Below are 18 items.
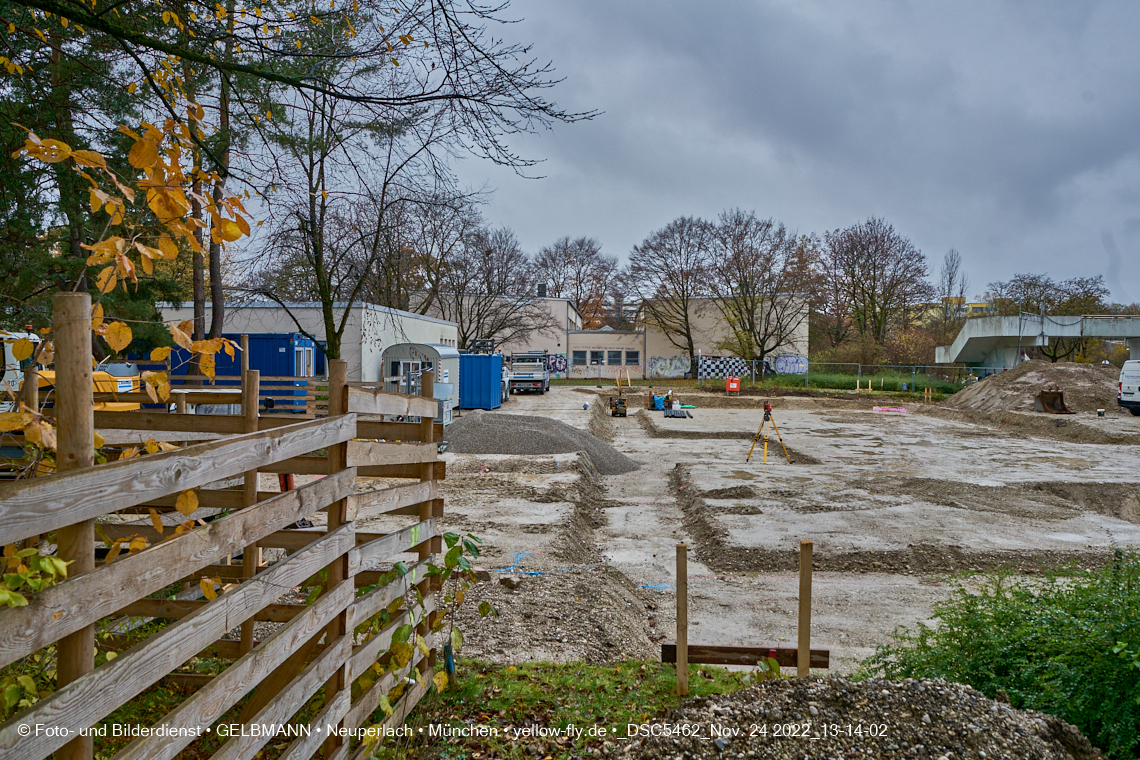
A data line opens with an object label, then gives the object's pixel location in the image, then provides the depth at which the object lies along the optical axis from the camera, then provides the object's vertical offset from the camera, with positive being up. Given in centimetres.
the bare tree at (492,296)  4750 +503
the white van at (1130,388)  2803 -67
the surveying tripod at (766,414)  1721 -112
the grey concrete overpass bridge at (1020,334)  3969 +218
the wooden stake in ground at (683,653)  454 -184
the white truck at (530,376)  4028 -48
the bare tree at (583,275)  6838 +910
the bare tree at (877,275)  4831 +663
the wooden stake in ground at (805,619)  461 -165
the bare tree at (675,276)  5166 +695
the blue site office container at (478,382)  2977 -63
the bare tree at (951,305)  5609 +548
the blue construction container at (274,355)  2258 +35
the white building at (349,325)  2347 +146
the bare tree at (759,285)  4850 +588
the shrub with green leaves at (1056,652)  354 -168
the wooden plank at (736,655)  464 -191
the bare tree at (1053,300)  4466 +482
